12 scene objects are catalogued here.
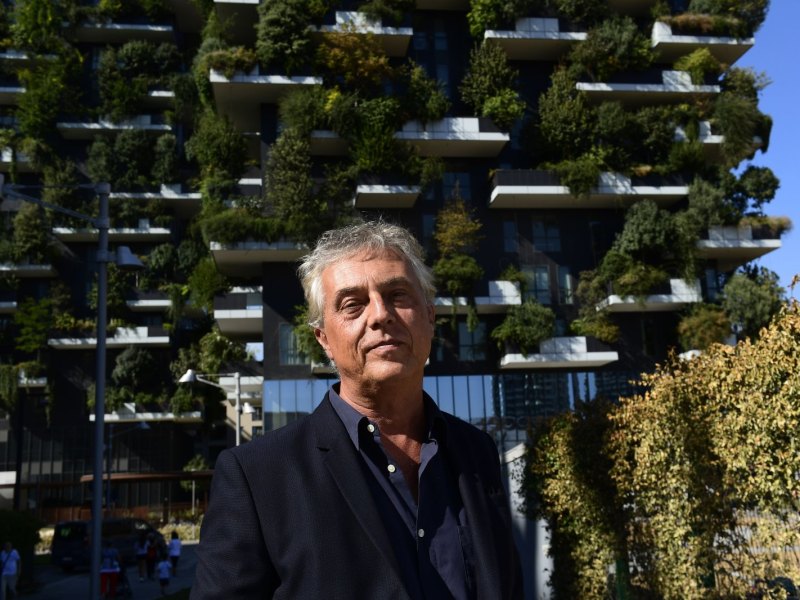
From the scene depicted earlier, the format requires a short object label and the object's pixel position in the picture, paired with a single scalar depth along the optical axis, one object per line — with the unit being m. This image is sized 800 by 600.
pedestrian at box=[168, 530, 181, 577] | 30.33
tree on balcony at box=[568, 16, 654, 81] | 40.75
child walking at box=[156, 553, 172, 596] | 24.61
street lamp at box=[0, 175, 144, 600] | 15.23
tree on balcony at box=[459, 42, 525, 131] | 39.69
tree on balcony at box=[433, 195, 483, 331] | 37.72
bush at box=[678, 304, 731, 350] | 38.19
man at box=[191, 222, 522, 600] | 2.43
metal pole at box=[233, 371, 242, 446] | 32.59
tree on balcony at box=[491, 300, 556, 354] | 38.09
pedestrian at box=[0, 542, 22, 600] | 21.39
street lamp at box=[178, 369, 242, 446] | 28.99
